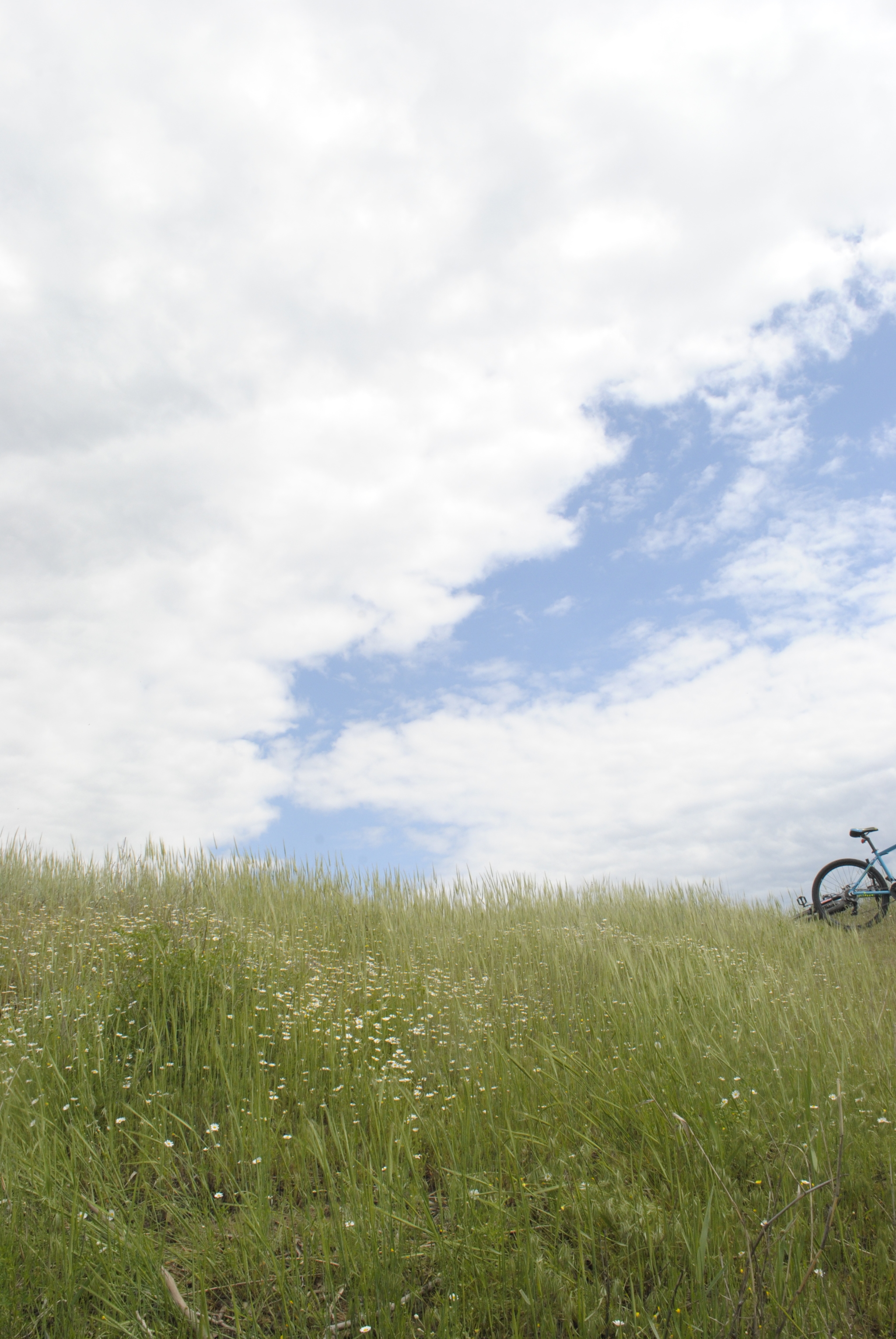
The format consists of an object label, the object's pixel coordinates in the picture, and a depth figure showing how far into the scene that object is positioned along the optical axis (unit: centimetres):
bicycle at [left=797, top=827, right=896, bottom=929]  1451
